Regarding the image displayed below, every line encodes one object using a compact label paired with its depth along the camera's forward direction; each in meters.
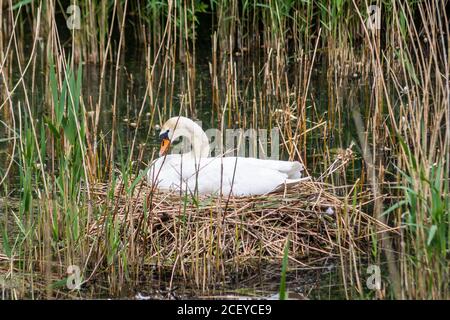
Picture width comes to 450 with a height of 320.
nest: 10.93
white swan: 12.41
